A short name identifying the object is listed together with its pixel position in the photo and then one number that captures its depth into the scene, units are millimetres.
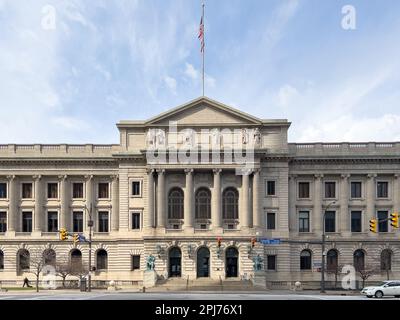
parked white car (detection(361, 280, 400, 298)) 39406
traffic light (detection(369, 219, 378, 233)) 41000
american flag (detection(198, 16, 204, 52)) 62281
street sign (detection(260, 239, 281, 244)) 53938
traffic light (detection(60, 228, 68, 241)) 47312
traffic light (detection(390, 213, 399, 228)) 38281
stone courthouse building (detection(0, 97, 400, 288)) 63719
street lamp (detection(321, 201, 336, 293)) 51584
